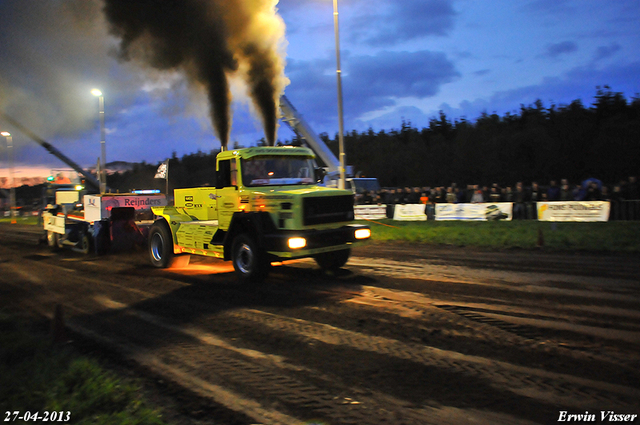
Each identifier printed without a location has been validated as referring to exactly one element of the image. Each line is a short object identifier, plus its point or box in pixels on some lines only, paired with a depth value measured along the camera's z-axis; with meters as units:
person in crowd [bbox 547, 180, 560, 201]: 18.88
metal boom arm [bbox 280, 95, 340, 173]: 27.12
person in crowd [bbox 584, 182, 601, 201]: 17.81
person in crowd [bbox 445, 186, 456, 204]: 22.50
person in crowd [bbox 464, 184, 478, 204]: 22.30
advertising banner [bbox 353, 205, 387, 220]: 24.80
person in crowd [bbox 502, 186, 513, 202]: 20.19
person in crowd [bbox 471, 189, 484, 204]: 21.45
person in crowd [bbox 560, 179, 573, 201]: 18.46
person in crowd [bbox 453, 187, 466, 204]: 22.31
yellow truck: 8.43
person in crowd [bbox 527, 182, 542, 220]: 19.28
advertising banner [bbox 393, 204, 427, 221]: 22.80
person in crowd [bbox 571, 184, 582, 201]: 18.27
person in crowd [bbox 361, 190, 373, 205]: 26.56
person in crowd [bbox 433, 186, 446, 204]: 23.08
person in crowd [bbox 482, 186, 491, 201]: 21.38
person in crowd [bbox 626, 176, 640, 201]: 17.17
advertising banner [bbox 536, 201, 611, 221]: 17.27
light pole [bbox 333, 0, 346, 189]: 17.17
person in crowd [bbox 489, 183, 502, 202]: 20.82
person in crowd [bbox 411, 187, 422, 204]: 24.36
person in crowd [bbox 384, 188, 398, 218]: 25.44
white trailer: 14.27
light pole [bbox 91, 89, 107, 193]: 28.61
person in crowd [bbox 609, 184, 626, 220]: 16.98
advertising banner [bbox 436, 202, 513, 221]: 19.91
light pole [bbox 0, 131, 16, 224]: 45.18
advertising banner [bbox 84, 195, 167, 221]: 14.22
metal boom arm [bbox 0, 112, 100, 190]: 39.42
